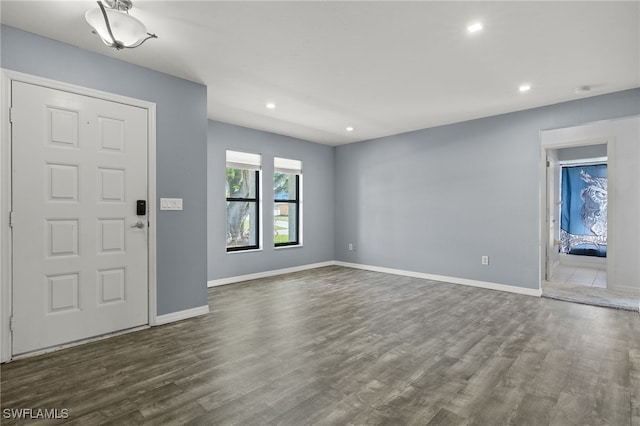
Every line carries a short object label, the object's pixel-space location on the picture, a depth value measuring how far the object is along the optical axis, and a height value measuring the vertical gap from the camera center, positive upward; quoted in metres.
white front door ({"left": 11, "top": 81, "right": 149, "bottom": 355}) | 2.54 -0.05
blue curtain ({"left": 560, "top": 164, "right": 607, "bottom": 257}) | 6.68 +0.06
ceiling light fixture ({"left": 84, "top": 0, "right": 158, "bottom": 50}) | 2.06 +1.24
